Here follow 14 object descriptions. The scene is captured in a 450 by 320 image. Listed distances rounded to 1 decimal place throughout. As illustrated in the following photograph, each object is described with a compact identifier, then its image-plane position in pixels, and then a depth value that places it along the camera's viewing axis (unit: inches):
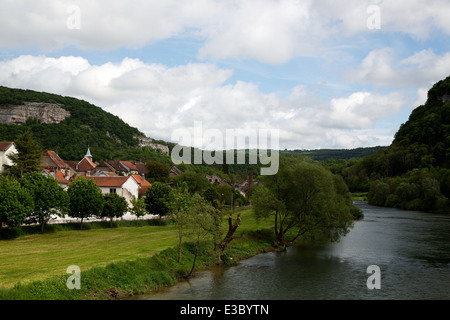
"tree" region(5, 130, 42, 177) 2400.1
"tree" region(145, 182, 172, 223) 2212.1
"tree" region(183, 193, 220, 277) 1040.8
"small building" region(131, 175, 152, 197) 2671.5
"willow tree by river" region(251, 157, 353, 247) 1518.2
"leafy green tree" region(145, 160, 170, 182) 3992.9
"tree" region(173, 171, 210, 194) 3277.6
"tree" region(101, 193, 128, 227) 2068.2
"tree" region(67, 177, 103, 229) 1911.9
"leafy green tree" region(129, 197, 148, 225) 2218.3
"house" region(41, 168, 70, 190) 2518.9
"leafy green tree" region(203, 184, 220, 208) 2476.6
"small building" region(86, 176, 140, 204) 2413.9
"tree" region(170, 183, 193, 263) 1048.2
